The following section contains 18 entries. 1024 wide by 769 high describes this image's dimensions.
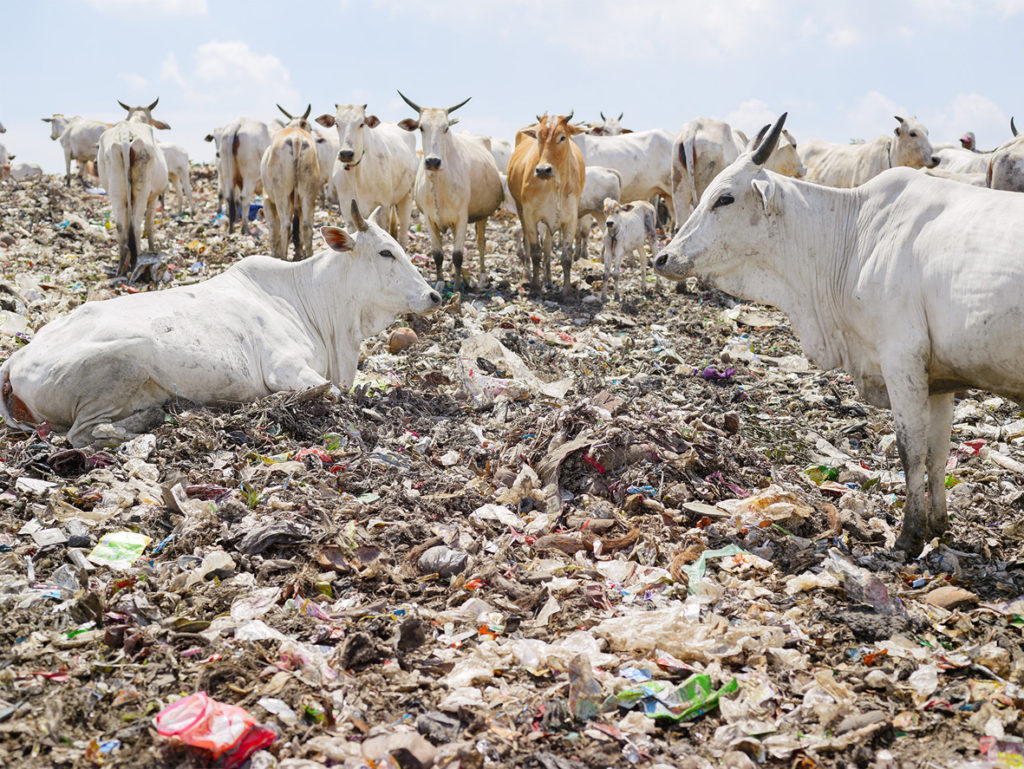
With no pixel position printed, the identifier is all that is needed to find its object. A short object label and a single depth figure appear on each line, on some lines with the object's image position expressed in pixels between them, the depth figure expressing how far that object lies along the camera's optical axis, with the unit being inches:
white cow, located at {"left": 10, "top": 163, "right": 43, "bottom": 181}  1085.8
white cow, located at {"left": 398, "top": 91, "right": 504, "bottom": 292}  462.9
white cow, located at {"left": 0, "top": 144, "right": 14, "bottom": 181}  982.7
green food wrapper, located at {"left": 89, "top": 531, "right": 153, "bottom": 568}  160.9
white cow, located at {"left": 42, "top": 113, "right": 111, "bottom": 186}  964.6
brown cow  473.7
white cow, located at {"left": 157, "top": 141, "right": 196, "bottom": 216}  780.0
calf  473.4
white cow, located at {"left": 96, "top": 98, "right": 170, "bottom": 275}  473.4
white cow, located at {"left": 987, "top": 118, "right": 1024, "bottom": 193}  335.0
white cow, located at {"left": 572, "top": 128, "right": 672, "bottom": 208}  710.0
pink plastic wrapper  107.7
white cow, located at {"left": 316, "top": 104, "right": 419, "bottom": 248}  470.0
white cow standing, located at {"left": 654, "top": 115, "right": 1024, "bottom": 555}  157.2
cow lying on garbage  218.8
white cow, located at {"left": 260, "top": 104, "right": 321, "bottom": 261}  471.8
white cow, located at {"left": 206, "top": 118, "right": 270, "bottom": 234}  636.1
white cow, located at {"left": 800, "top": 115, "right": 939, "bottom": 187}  598.5
